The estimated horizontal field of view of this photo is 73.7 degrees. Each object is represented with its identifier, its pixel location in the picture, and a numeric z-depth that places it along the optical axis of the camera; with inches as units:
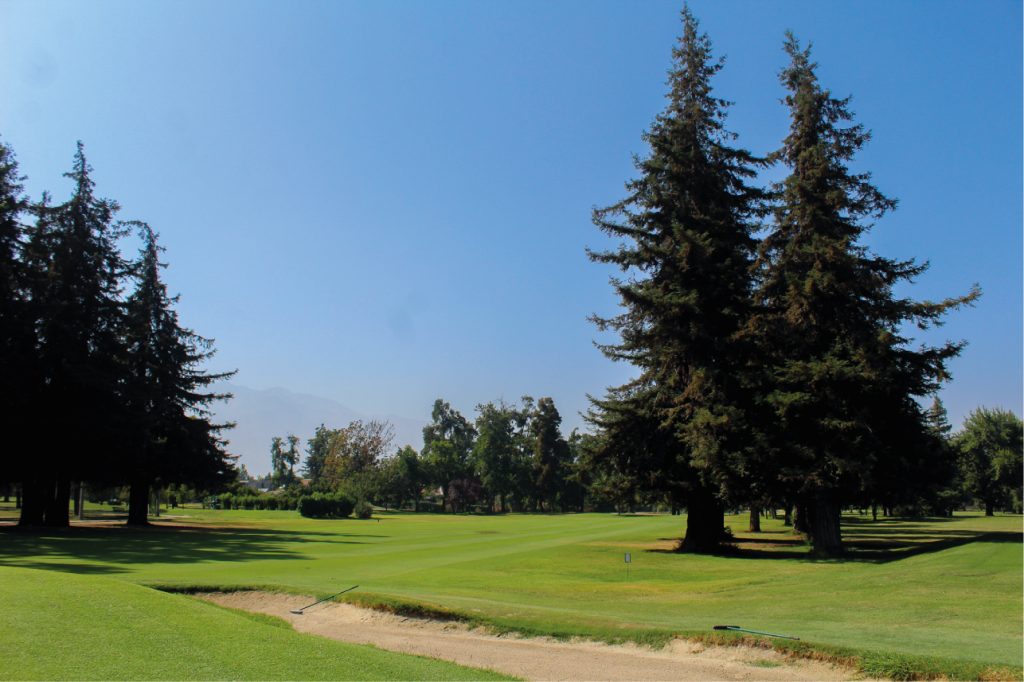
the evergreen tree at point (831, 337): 1015.6
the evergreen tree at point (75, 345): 1510.8
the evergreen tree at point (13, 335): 1404.4
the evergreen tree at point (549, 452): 4507.9
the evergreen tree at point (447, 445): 4655.5
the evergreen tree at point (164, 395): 1802.4
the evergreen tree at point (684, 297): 1168.8
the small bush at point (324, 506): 2901.1
